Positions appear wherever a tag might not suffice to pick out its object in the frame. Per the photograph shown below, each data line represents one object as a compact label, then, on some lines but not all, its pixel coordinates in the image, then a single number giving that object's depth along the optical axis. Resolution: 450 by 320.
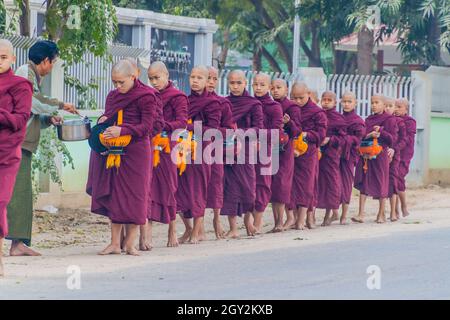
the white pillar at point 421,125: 24.38
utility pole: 31.64
